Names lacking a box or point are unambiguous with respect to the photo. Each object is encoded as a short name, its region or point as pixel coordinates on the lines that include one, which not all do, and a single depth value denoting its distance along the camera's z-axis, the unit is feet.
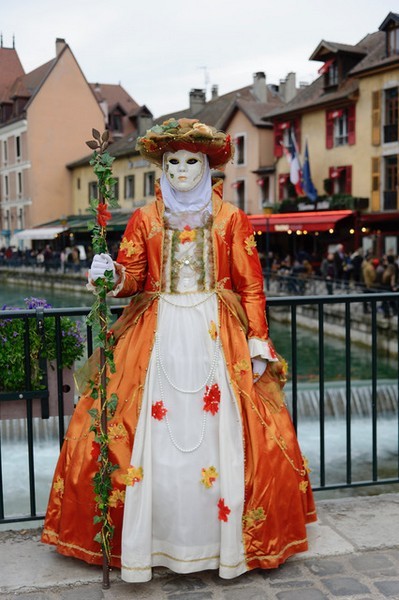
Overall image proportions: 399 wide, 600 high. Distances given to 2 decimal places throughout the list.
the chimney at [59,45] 149.79
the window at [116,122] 153.48
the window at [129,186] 132.46
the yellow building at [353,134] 83.82
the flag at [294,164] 91.50
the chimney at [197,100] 124.77
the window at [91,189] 140.78
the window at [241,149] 109.09
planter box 11.06
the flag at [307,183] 91.04
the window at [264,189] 105.19
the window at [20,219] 155.02
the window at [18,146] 152.05
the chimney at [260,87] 117.19
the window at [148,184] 126.53
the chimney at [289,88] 119.44
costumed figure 9.45
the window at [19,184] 154.51
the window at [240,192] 109.91
